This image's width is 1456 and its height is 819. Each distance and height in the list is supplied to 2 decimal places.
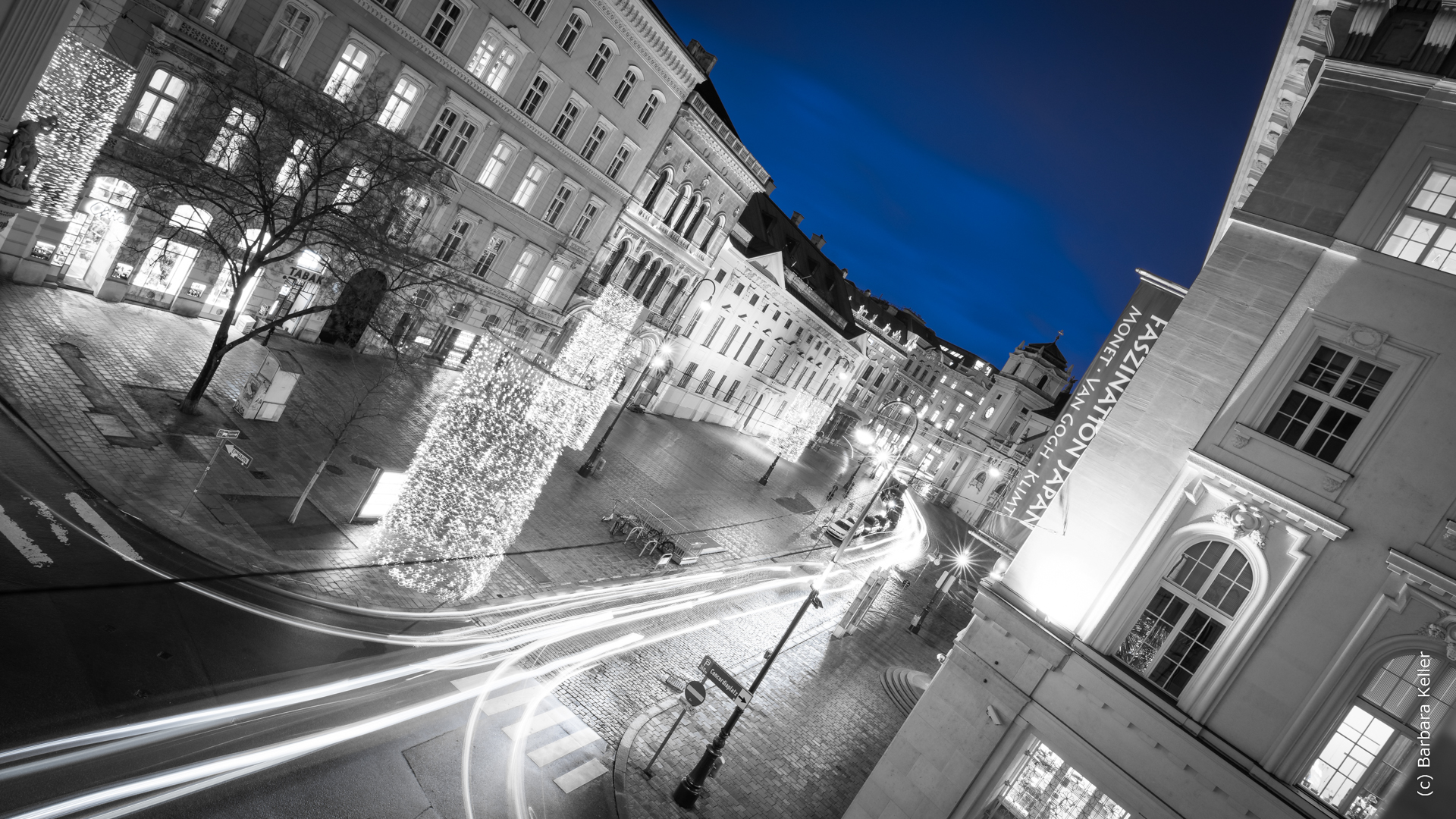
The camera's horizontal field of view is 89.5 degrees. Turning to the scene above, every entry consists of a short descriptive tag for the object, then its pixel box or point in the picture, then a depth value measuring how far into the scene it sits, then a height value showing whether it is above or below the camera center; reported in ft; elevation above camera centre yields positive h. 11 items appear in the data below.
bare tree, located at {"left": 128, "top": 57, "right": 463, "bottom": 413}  62.80 -7.47
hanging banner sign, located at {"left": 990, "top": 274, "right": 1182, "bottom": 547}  42.34 +8.48
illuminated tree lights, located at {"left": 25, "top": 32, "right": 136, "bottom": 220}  50.93 -9.39
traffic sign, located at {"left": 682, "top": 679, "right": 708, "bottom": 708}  44.34 -18.89
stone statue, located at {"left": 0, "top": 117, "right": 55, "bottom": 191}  26.94 -7.34
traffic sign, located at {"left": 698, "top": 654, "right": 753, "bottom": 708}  43.78 -17.00
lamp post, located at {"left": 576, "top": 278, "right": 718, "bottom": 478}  97.50 -22.38
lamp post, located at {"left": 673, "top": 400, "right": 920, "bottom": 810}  44.60 -23.29
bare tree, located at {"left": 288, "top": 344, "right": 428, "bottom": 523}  73.15 -26.88
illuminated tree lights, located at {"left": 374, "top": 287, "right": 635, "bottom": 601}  59.82 -23.79
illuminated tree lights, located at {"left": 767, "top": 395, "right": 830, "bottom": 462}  157.89 -7.29
